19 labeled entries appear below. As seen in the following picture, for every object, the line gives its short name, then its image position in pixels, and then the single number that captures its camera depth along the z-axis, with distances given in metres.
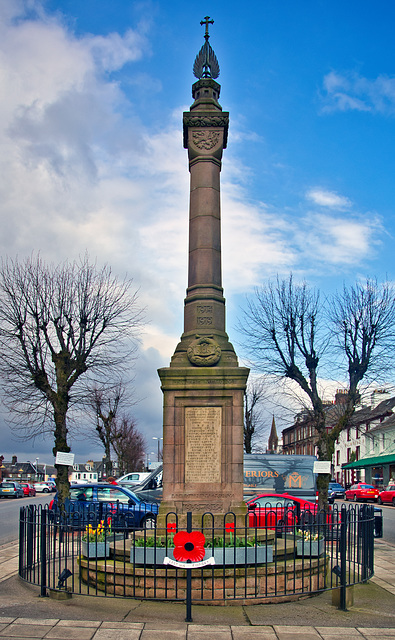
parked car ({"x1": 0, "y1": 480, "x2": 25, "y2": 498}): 46.78
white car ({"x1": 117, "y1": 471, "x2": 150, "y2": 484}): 30.34
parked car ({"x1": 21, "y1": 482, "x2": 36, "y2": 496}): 50.82
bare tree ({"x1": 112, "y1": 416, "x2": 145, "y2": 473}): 61.63
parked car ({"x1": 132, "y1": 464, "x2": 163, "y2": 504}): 23.65
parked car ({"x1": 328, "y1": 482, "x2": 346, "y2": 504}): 46.44
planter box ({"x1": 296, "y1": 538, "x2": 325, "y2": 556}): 9.39
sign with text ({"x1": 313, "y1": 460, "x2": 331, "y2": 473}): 17.89
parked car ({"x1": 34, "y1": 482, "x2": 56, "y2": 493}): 62.97
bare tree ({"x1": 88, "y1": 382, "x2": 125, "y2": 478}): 47.54
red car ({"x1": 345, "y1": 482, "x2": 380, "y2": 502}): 40.84
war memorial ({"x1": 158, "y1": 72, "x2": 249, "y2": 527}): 10.31
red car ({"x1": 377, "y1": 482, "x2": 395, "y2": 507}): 39.50
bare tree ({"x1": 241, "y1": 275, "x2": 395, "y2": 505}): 21.97
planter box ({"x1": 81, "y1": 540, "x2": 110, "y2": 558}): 8.87
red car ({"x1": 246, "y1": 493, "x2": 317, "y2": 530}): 16.59
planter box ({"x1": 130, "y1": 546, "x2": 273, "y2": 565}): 8.00
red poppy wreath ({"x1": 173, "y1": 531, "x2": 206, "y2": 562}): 7.12
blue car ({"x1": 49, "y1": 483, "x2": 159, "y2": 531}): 18.62
